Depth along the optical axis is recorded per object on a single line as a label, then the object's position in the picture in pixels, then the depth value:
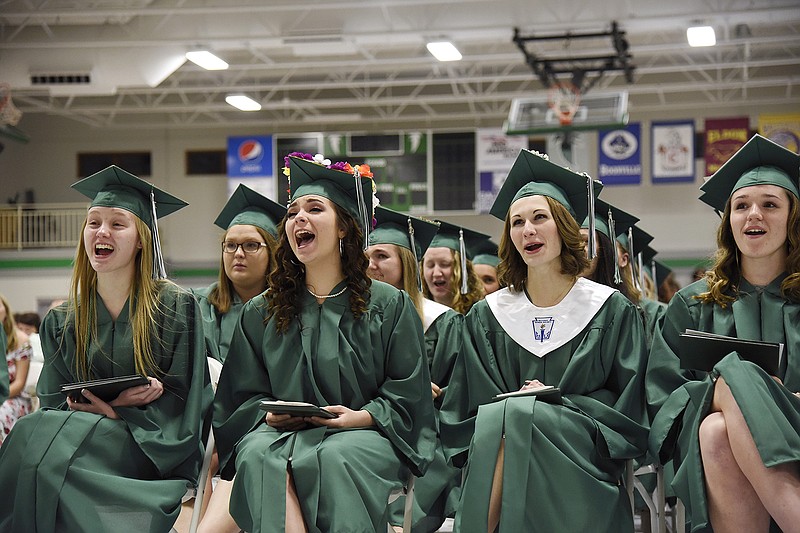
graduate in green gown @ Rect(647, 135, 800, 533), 3.14
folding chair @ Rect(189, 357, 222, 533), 3.68
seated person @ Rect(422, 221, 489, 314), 5.85
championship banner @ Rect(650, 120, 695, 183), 16.67
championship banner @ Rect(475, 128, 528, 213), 16.92
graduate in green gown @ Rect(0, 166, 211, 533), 3.47
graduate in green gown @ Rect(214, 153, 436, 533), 3.35
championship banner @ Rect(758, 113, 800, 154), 16.58
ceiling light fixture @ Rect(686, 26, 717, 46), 12.95
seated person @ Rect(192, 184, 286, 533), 5.11
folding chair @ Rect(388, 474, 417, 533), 3.58
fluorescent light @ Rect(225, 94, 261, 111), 16.95
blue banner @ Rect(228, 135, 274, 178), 17.84
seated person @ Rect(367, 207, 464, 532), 4.39
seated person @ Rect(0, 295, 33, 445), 7.01
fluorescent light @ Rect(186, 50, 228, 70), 14.52
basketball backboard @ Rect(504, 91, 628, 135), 14.43
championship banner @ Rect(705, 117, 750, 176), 16.70
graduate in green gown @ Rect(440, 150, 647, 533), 3.39
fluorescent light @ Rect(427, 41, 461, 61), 13.90
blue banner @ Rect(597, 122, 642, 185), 17.05
